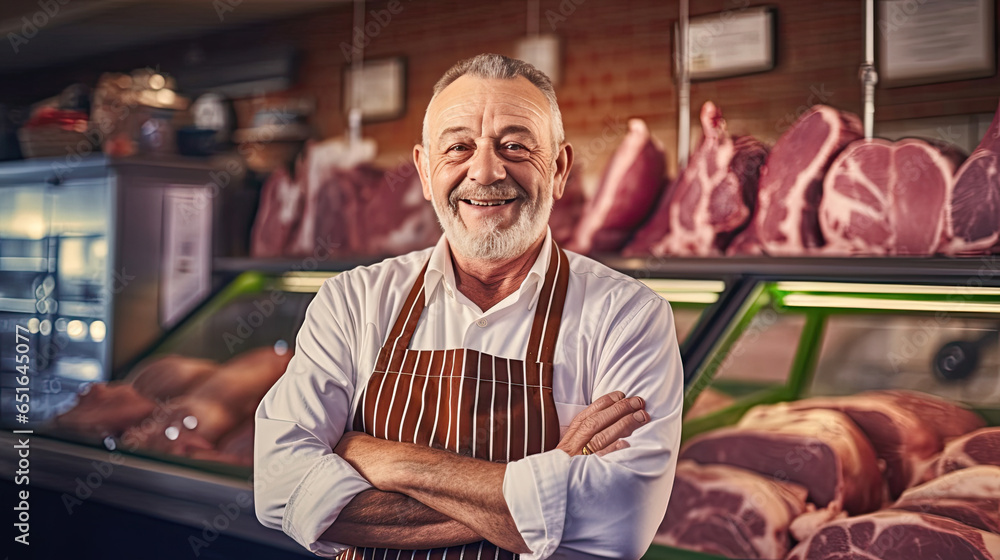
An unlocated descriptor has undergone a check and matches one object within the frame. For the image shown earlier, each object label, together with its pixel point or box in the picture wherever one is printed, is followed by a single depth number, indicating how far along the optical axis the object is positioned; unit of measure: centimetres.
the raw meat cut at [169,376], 274
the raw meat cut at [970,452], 167
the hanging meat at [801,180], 202
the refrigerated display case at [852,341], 179
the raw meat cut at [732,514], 168
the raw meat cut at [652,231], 229
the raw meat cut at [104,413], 261
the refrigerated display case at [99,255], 303
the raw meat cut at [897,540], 154
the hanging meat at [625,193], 237
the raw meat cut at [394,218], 281
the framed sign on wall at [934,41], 217
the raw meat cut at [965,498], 158
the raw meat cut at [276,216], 321
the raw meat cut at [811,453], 172
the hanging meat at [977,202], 174
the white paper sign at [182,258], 316
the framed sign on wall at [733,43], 256
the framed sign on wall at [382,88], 353
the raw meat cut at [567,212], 248
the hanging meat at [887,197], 184
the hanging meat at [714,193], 216
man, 131
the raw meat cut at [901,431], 175
